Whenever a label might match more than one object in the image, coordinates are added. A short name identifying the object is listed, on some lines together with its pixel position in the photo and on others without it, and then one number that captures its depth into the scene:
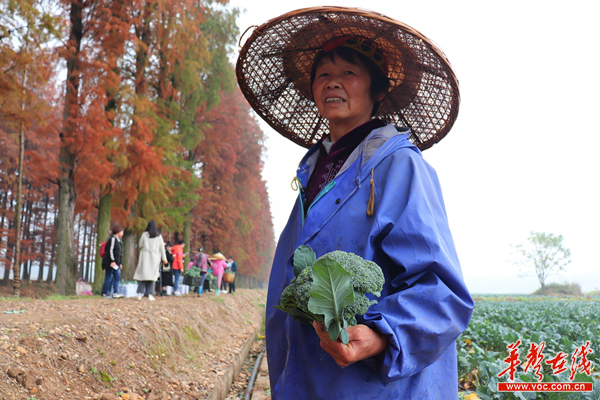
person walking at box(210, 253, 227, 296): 16.50
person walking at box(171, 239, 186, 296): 13.45
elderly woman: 1.16
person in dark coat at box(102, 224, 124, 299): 10.61
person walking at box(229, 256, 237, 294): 18.72
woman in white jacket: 10.40
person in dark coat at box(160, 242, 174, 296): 13.40
